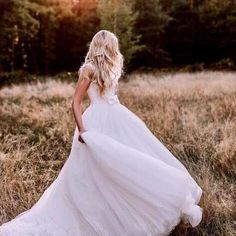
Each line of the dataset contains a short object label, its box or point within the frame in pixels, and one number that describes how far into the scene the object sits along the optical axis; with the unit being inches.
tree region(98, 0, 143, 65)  1166.3
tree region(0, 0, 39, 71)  1226.6
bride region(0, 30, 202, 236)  160.1
